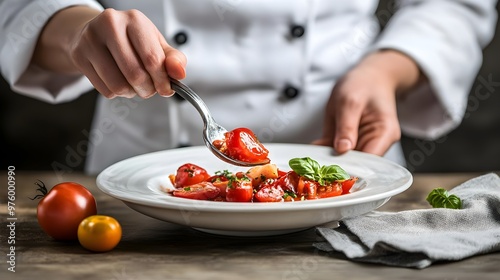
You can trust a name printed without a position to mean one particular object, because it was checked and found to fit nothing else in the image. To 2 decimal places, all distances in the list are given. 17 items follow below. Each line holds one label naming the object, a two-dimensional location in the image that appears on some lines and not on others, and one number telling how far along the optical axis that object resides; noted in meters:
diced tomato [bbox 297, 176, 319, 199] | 1.28
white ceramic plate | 1.12
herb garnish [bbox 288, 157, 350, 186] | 1.29
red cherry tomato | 1.23
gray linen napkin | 1.10
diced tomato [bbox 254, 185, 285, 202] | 1.26
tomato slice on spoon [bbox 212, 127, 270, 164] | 1.37
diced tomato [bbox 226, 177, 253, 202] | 1.24
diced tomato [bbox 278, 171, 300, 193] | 1.32
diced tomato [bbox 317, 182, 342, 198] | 1.29
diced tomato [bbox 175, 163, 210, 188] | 1.40
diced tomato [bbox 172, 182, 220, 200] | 1.28
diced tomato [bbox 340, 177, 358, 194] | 1.34
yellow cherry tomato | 1.16
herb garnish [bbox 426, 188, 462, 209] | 1.37
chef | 1.75
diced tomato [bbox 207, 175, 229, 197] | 1.29
